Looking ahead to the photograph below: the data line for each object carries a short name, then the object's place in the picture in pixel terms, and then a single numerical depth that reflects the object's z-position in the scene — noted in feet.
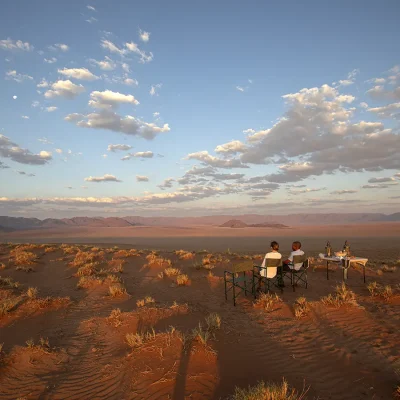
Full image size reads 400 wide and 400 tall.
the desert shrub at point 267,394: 10.79
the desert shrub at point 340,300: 23.57
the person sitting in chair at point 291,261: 30.60
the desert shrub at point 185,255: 60.34
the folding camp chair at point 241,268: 26.14
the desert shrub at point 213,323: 19.24
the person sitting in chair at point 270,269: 28.46
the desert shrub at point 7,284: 36.53
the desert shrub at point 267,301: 24.84
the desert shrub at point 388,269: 43.26
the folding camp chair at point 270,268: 28.14
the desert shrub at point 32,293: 30.43
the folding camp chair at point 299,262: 30.22
